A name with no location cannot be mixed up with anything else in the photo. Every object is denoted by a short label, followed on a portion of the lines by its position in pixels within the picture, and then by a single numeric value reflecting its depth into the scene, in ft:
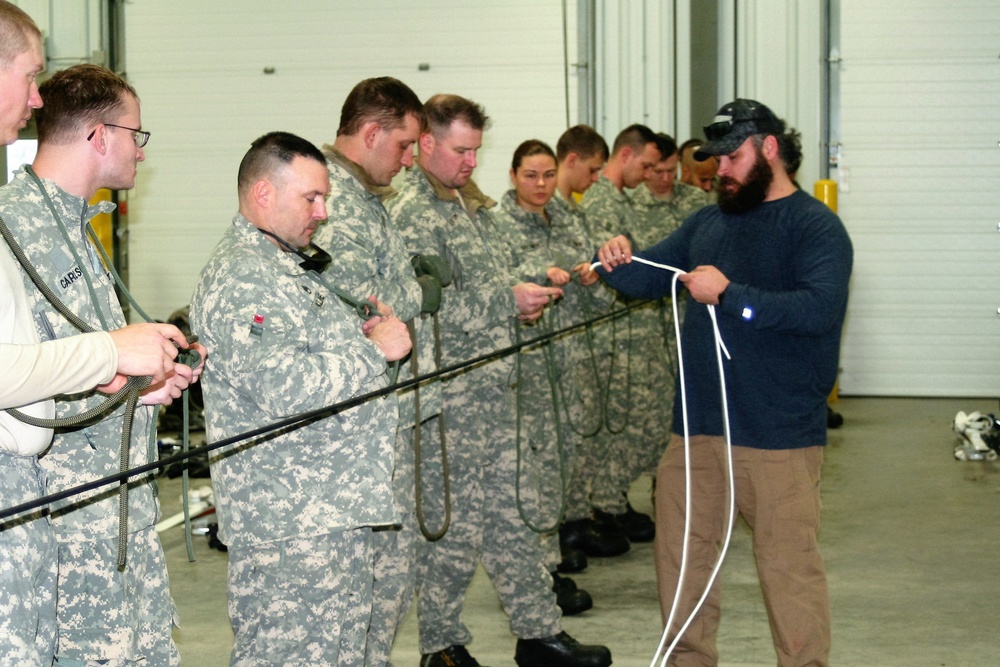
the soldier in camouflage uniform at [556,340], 15.94
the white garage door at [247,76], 31.60
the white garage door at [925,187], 32.42
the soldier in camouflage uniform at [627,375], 19.71
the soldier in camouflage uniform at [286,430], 8.52
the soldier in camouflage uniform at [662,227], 21.12
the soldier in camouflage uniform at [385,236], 10.91
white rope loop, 11.03
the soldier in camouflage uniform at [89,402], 7.70
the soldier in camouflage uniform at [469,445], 12.89
